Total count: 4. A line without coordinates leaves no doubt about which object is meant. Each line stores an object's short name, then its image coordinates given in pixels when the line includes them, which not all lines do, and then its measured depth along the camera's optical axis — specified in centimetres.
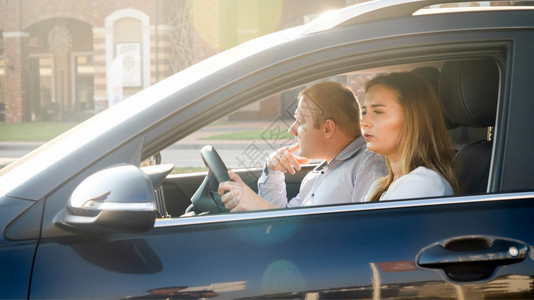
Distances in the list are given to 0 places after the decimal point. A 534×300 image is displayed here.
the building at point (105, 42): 3064
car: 183
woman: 249
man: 308
